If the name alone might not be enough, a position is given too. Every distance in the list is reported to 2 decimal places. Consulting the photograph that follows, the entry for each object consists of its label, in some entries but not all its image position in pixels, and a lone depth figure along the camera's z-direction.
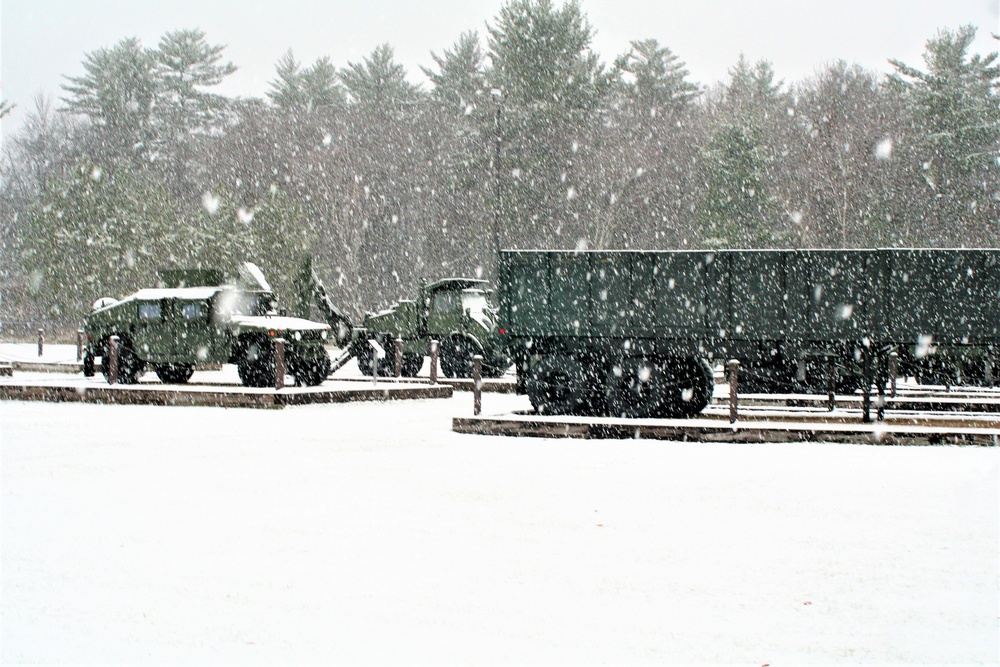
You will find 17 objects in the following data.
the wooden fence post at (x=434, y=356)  25.02
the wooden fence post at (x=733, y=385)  15.57
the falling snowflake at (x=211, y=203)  61.64
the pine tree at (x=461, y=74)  74.25
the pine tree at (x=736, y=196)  57.41
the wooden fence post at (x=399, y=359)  26.11
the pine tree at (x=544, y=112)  61.22
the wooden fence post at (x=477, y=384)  16.66
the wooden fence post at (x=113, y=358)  22.08
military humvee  22.36
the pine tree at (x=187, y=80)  80.88
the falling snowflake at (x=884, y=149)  58.06
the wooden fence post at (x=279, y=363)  20.25
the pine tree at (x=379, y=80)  84.75
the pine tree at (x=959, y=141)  55.41
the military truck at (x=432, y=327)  27.41
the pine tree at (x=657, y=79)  78.50
